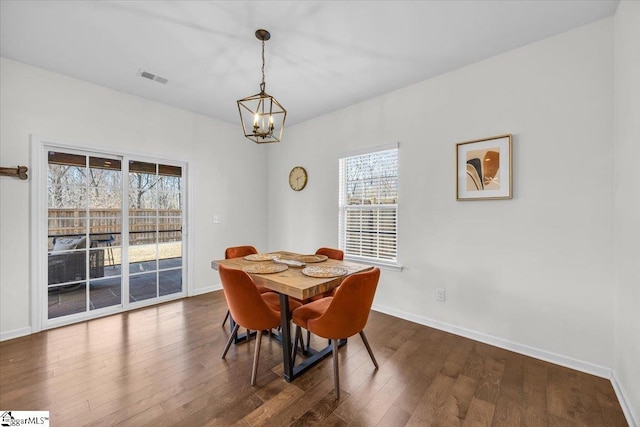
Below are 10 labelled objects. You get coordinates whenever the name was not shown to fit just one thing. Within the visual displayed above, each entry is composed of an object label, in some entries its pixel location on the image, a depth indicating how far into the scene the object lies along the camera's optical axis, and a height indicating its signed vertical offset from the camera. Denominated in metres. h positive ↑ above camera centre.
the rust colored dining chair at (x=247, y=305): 1.89 -0.70
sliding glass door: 2.95 -0.27
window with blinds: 3.33 +0.09
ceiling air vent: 2.85 +1.54
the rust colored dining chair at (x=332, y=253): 2.99 -0.47
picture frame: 2.44 +0.43
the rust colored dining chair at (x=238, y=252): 3.04 -0.48
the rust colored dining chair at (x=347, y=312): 1.76 -0.70
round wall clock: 4.30 +0.58
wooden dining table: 1.80 -0.55
